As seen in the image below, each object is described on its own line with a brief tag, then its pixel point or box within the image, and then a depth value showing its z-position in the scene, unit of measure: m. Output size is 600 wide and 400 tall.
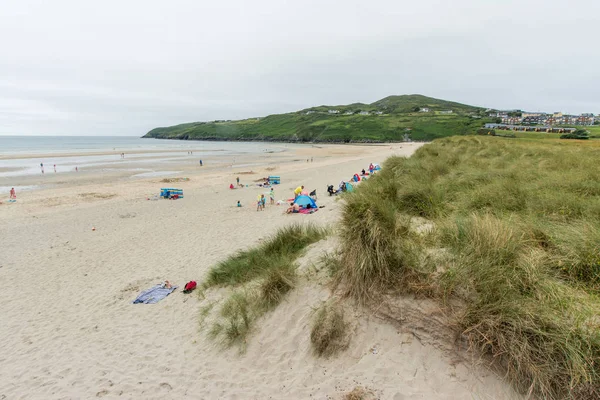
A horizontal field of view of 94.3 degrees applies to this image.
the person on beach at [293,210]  13.79
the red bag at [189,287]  6.63
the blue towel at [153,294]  6.55
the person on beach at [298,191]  16.21
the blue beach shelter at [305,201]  14.25
